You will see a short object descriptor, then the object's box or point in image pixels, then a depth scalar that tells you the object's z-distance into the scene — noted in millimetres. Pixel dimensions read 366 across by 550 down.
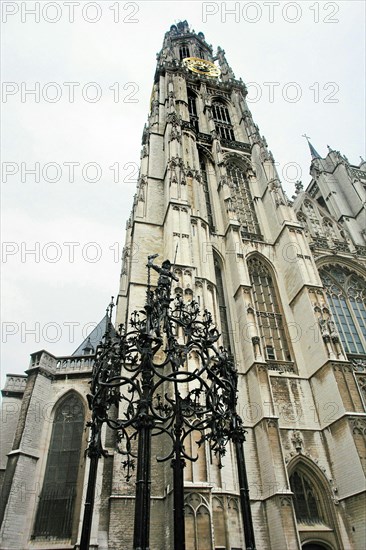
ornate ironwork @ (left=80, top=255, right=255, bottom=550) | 5016
